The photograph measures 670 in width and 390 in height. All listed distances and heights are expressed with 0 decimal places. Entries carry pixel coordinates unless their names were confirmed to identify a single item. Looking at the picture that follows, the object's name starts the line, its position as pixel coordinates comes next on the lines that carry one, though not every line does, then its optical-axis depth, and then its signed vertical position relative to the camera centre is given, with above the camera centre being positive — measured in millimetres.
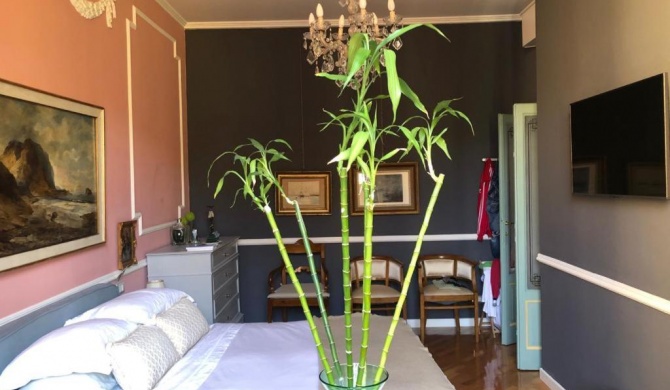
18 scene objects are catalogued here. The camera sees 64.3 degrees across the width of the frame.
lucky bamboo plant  1020 +27
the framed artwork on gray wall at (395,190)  5449 +5
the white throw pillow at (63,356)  1977 -611
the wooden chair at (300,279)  4949 -899
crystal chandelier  3375 +1050
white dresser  4125 -605
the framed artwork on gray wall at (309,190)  5445 +19
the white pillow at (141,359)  2186 -702
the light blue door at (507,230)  4809 -378
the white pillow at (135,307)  2627 -572
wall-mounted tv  2340 +228
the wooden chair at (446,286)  4953 -928
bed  2086 -747
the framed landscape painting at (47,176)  2404 +111
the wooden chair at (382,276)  5117 -852
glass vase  1219 -448
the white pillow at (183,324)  2711 -694
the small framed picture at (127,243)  3613 -331
